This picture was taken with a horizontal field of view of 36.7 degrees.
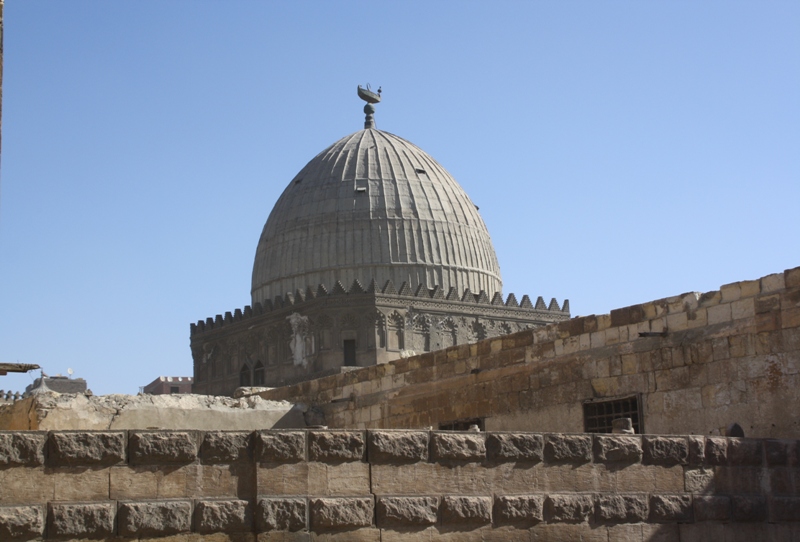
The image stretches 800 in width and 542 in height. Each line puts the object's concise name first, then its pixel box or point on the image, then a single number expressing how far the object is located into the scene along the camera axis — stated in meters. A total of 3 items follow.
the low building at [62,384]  44.97
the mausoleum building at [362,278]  41.50
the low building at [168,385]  71.31
